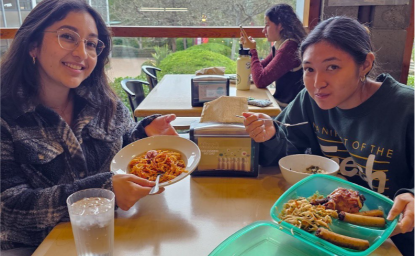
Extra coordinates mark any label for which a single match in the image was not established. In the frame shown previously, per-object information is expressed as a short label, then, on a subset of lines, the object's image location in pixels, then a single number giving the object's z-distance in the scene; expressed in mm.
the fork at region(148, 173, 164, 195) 1046
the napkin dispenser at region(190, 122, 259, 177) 1274
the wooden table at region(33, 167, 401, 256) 920
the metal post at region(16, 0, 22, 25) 3602
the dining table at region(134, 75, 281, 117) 2340
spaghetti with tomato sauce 1154
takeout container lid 849
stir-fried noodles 887
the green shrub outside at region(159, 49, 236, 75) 3777
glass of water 824
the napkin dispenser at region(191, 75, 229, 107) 2318
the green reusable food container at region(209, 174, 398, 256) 835
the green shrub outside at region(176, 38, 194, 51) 3703
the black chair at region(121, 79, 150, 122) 2729
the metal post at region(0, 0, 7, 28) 3618
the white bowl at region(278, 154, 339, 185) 1266
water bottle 2682
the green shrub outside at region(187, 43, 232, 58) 3723
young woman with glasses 1050
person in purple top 2941
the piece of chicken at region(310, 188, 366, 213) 960
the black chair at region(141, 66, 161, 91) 3400
